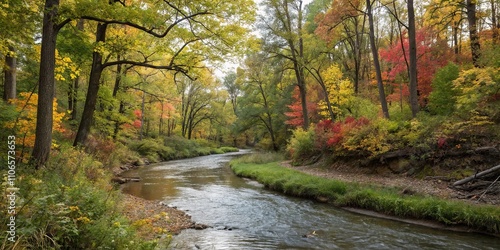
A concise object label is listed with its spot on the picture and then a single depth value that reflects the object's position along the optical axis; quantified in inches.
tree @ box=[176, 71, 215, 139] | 1855.3
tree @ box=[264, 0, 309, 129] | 883.4
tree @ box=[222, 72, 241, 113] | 2402.3
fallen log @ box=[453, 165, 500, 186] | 361.1
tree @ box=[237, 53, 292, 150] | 1299.0
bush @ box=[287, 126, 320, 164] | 763.4
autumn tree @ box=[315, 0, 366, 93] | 700.0
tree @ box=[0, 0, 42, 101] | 280.6
